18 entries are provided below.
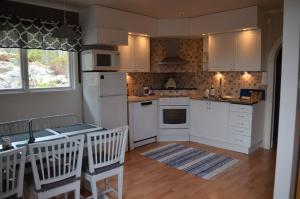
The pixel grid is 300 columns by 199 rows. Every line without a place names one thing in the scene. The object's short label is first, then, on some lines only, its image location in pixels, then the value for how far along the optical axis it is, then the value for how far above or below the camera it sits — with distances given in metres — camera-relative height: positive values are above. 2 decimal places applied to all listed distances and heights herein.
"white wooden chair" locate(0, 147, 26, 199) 1.83 -0.73
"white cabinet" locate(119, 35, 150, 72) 4.56 +0.52
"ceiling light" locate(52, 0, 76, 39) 2.63 +0.54
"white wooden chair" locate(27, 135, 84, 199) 2.06 -0.84
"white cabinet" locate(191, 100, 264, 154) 4.20 -0.83
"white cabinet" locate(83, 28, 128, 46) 3.82 +0.73
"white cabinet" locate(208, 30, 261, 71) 4.25 +0.56
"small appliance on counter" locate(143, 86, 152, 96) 5.22 -0.24
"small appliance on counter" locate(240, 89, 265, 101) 4.38 -0.26
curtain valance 3.24 +0.67
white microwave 3.87 +0.35
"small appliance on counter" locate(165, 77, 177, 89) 5.53 -0.08
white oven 4.90 -0.67
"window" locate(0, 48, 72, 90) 3.44 +0.18
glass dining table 2.53 -0.61
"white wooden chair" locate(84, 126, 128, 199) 2.39 -0.82
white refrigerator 3.88 -0.30
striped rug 3.57 -1.31
